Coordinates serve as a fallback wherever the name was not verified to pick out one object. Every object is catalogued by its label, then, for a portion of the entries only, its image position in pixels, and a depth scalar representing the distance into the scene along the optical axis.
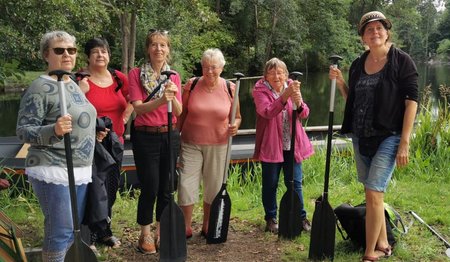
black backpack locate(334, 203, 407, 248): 3.30
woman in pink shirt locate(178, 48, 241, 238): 3.33
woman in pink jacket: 3.49
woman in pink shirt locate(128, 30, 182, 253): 3.10
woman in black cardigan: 2.79
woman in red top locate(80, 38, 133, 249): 3.12
